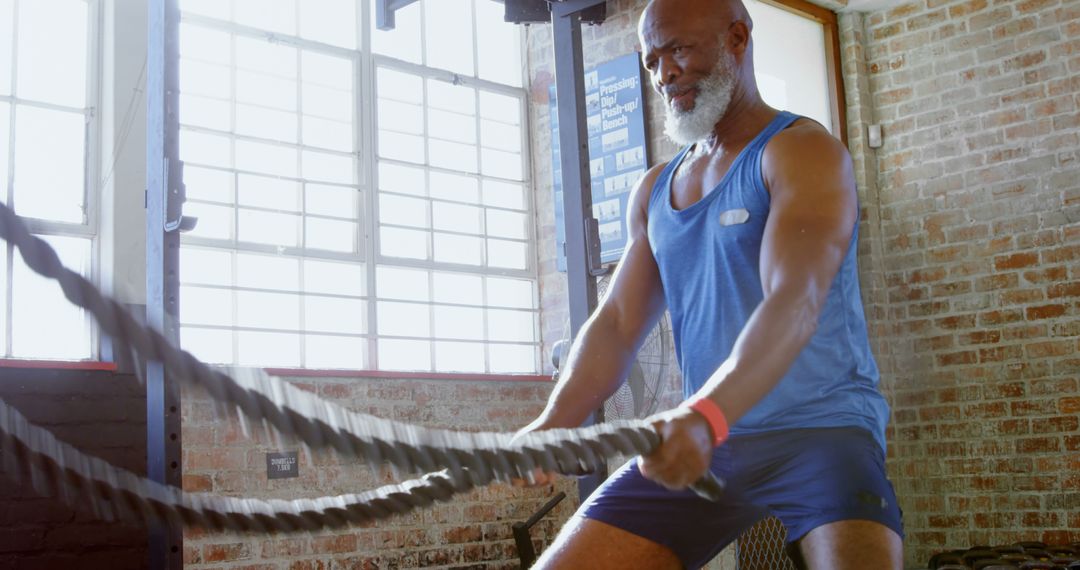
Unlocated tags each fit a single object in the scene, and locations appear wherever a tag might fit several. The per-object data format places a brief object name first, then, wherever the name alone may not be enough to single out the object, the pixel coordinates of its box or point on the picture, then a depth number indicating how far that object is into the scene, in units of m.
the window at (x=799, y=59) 6.33
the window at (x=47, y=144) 5.03
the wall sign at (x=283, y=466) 5.23
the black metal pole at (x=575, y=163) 3.92
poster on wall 6.21
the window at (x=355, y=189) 5.98
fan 4.89
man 1.70
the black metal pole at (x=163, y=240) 3.22
